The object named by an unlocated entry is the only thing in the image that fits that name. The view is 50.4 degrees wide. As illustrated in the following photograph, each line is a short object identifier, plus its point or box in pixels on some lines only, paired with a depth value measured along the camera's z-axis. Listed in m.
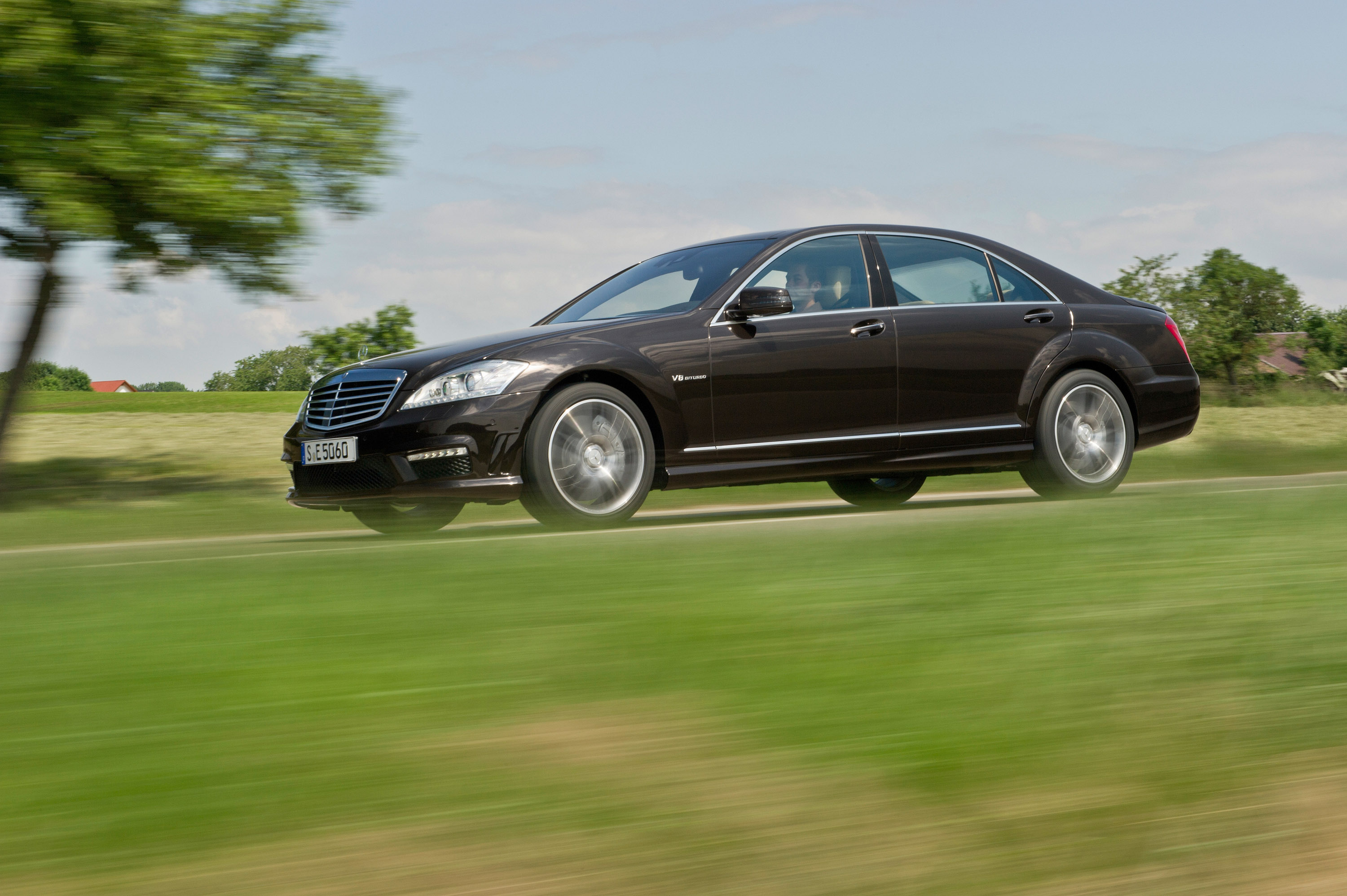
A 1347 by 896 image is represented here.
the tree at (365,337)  38.41
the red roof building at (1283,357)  71.69
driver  8.91
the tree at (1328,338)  83.23
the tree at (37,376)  16.34
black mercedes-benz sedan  7.83
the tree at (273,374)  38.69
